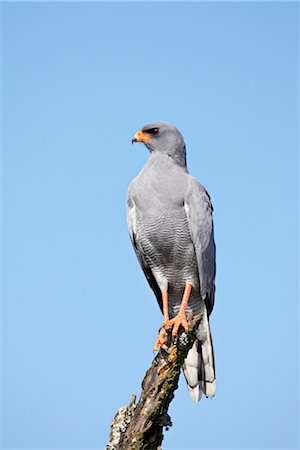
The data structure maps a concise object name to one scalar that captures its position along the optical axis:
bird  13.45
